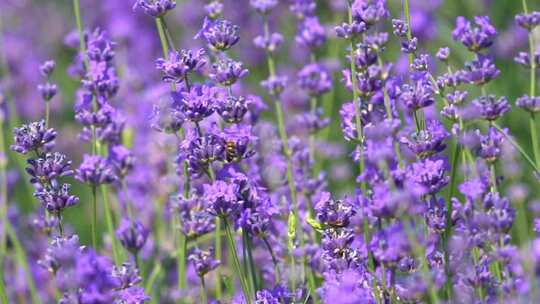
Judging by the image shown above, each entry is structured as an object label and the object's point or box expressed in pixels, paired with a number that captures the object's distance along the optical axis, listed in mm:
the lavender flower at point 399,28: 4551
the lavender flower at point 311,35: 6484
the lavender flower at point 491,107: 4551
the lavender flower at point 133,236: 5430
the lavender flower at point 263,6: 5359
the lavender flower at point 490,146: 4633
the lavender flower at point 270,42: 5152
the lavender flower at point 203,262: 4812
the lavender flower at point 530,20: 4809
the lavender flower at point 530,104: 4621
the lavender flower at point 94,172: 4957
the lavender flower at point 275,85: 4786
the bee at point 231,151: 4582
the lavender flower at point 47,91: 5496
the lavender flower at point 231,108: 4598
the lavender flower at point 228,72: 4699
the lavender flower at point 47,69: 5527
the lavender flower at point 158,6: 4758
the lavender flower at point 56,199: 4559
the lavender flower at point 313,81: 6352
